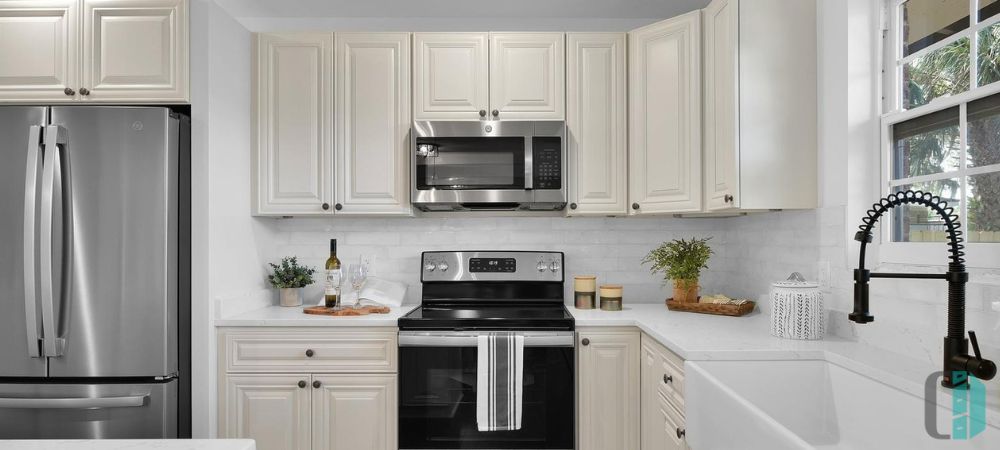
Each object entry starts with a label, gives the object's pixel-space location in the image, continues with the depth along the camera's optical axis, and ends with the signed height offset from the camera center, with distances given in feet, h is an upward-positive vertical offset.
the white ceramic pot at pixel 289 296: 9.22 -1.27
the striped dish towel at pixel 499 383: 7.62 -2.28
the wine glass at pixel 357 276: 8.87 -0.88
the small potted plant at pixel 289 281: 9.18 -0.99
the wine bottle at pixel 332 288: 8.87 -1.08
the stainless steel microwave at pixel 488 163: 8.66 +0.97
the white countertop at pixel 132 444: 2.94 -1.23
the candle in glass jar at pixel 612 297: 8.59 -1.20
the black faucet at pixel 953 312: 3.83 -0.67
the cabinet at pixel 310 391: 7.86 -2.46
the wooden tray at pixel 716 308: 7.91 -1.31
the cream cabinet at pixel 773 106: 6.84 +1.50
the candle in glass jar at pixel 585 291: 8.93 -1.14
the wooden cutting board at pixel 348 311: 8.30 -1.38
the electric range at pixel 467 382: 7.75 -2.32
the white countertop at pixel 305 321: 7.84 -1.43
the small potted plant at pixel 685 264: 8.71 -0.68
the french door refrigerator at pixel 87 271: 6.99 -0.63
